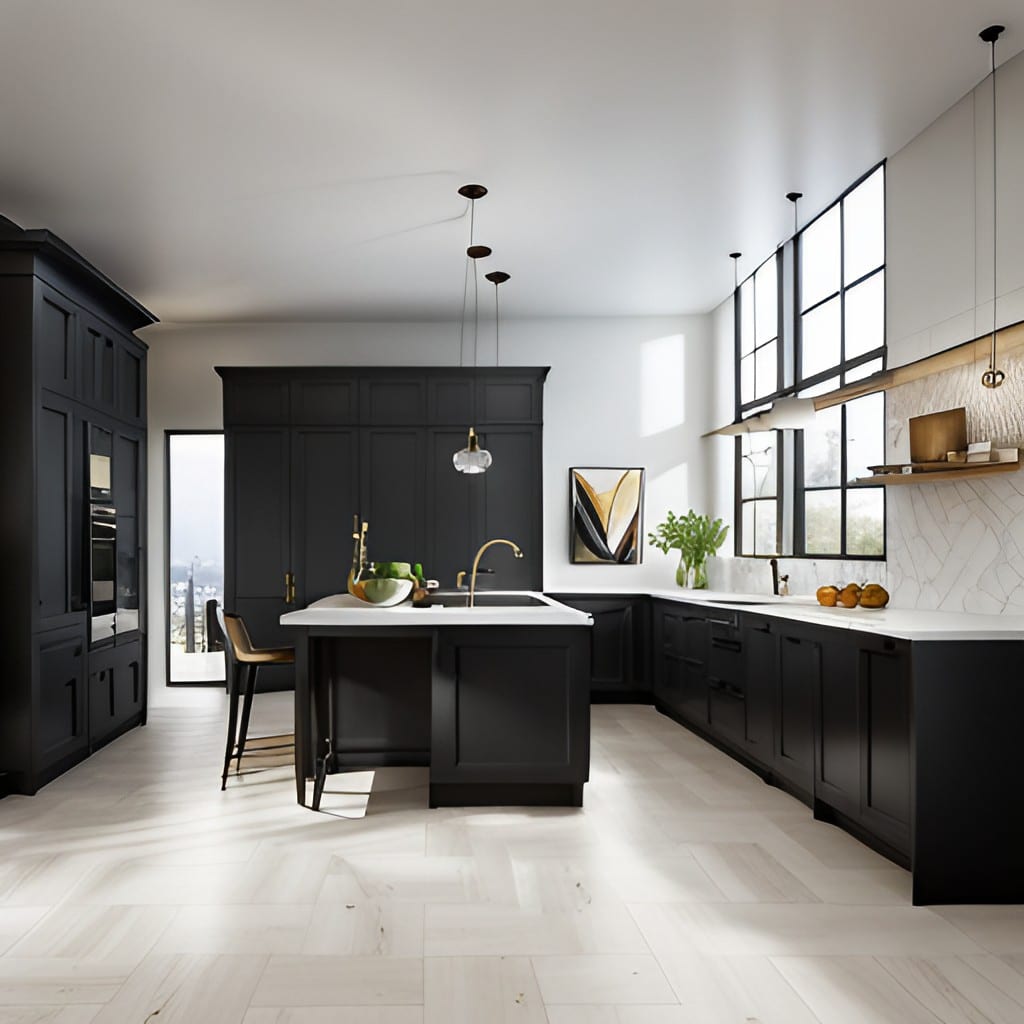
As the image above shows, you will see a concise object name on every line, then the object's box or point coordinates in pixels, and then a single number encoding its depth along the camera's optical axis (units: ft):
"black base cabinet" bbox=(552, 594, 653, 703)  21.47
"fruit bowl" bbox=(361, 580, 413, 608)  13.75
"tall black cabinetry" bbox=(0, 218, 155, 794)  13.74
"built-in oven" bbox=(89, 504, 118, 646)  16.33
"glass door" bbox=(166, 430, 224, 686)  24.02
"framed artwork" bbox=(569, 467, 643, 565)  23.66
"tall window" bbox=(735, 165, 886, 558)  15.31
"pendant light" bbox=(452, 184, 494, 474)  15.25
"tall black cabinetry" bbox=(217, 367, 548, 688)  22.63
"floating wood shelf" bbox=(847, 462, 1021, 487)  11.11
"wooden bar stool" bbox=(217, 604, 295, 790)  13.89
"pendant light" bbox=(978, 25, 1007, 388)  10.44
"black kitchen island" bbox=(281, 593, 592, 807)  12.57
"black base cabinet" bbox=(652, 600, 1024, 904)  9.47
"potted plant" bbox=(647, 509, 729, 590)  22.09
